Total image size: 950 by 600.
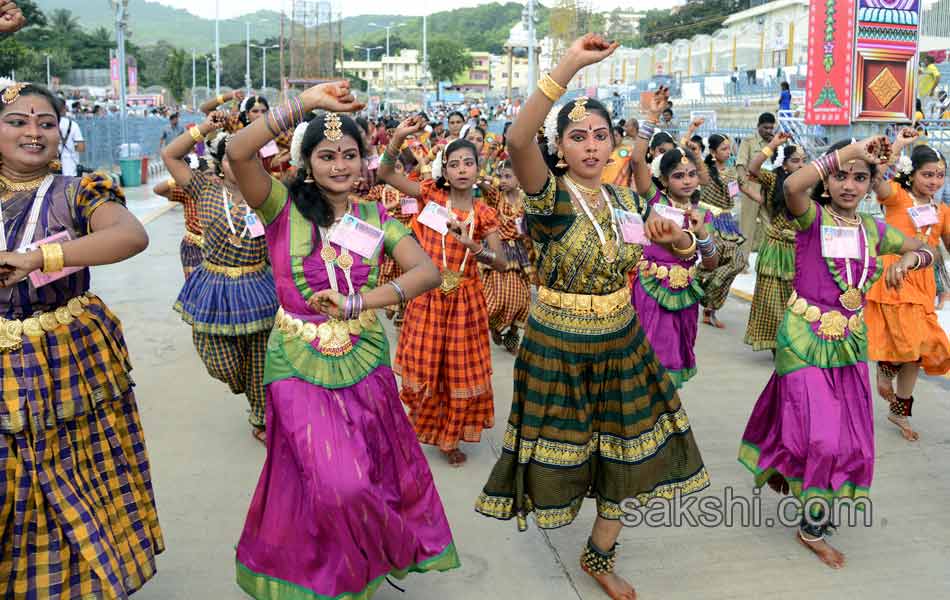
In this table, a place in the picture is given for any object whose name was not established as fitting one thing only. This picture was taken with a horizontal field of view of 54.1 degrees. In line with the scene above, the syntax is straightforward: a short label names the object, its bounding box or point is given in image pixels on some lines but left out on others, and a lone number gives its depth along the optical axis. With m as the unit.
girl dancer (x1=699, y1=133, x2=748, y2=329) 8.38
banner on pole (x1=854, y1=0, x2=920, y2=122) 12.40
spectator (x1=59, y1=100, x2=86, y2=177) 12.41
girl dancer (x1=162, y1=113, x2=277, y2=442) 5.64
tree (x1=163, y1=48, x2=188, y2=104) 78.06
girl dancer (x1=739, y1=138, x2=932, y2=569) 4.29
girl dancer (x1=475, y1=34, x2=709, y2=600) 3.82
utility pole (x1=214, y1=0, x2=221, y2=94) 45.24
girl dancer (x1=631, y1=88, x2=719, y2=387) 5.91
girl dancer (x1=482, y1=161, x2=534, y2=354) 7.75
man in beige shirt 9.62
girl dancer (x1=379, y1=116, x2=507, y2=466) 5.71
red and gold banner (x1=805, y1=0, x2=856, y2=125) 12.42
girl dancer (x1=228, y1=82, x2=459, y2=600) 3.43
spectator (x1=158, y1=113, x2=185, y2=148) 28.85
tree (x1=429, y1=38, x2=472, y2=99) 119.56
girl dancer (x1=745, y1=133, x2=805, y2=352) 7.75
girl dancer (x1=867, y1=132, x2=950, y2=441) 5.88
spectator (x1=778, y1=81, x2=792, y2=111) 18.90
